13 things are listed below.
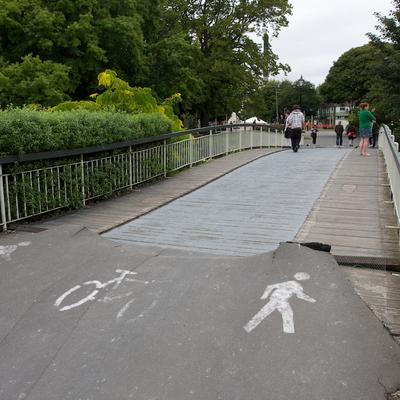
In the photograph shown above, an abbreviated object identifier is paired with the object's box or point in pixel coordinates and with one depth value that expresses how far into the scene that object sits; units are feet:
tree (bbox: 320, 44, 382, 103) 224.76
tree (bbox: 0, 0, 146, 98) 67.56
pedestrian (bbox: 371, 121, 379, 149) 81.87
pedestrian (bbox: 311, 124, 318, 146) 135.23
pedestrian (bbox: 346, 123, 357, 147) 85.15
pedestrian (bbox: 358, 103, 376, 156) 49.60
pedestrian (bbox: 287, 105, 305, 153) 58.44
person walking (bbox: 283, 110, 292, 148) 60.32
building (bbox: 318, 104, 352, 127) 370.32
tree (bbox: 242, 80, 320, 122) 286.05
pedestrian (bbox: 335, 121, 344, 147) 96.17
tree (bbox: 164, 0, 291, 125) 110.52
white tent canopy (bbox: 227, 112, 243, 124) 174.68
